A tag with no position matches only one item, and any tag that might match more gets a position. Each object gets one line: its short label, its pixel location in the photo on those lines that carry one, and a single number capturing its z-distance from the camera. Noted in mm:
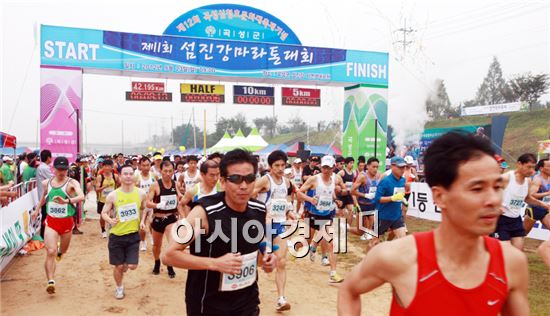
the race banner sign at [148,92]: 15680
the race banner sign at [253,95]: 16344
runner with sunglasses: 2793
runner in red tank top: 1620
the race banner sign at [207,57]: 13031
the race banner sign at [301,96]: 17031
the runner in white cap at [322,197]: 7434
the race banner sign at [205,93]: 15980
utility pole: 31627
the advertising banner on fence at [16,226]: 6827
